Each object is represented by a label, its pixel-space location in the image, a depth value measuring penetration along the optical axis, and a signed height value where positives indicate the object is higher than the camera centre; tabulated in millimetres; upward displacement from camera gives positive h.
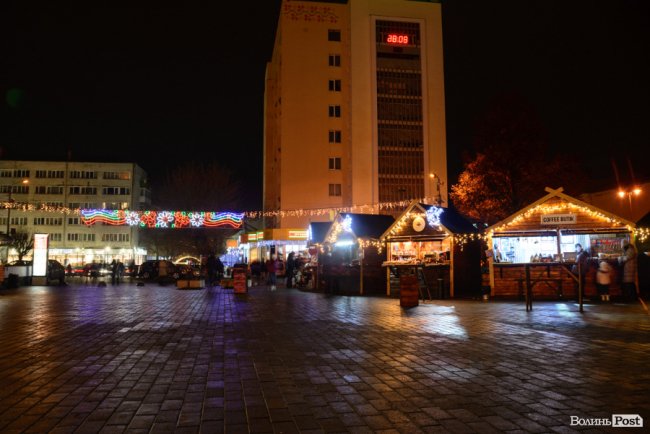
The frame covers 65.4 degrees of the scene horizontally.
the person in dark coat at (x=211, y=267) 25750 -138
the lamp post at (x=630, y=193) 33656 +4568
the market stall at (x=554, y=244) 17344 +591
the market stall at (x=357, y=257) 22312 +286
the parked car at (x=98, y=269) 42312 -327
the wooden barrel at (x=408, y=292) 14961 -876
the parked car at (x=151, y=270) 36044 -373
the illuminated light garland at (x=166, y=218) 29909 +2802
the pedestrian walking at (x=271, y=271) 27562 -396
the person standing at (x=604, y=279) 15989 -591
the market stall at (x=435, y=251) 19500 +443
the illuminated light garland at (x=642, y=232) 16984 +937
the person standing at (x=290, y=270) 28078 -355
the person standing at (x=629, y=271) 15938 -342
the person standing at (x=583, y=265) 16658 -145
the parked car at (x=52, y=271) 29108 -292
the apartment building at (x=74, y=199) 79938 +10678
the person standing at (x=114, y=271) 31353 -357
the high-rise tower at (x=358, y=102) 49062 +15892
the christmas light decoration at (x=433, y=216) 20141 +1839
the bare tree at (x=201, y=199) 41188 +5399
